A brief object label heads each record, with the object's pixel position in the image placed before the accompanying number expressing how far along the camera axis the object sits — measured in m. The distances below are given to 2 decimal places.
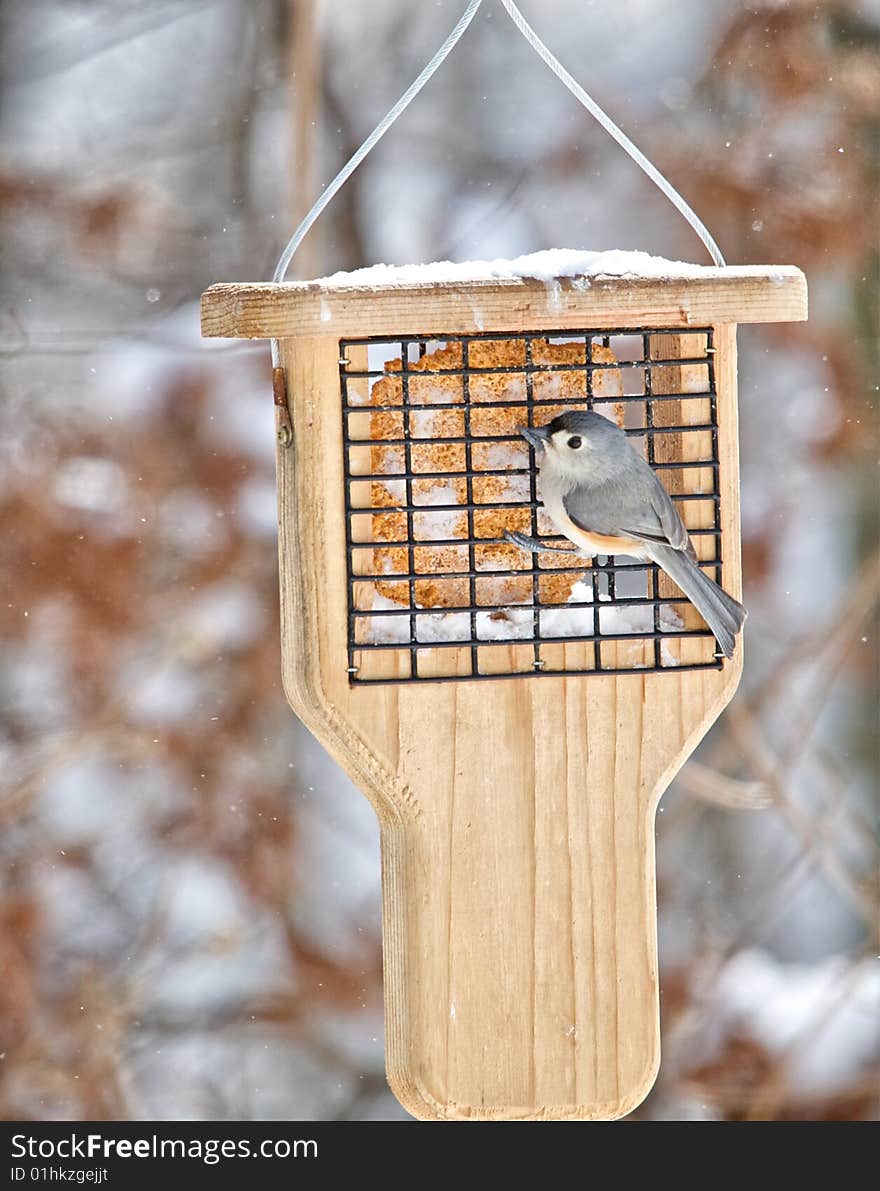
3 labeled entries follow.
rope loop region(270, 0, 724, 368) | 4.79
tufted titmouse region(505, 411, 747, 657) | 4.89
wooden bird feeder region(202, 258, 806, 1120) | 4.84
